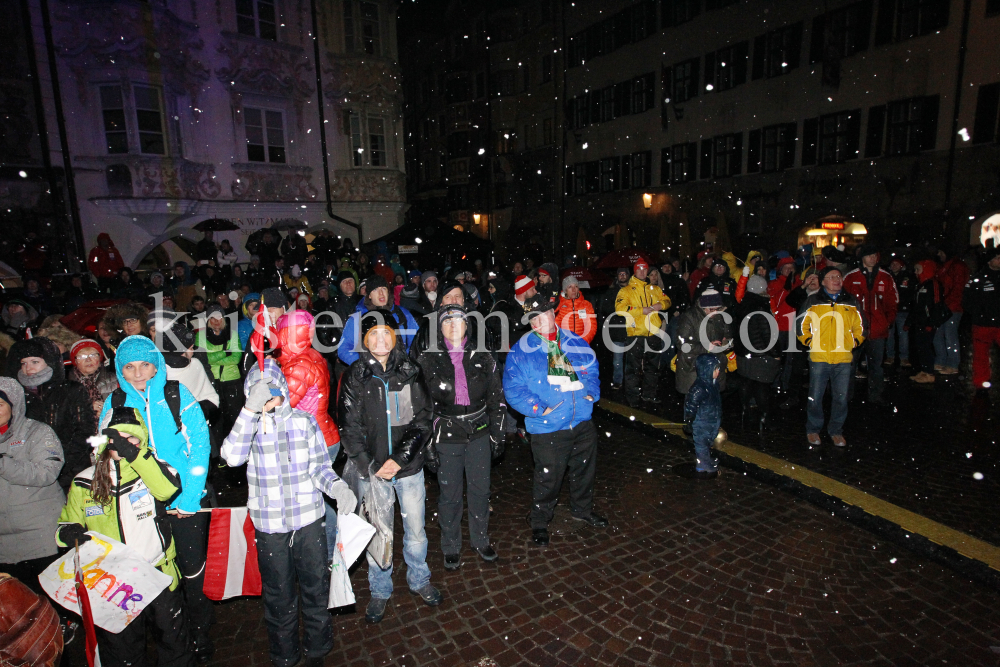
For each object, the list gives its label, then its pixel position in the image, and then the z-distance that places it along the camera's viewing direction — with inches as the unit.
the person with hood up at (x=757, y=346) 248.4
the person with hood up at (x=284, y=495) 119.9
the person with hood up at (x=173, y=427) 120.6
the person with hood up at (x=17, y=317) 242.3
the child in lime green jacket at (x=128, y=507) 113.1
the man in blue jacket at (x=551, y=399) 173.8
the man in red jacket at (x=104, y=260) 494.6
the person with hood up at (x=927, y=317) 344.2
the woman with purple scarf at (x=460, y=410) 159.5
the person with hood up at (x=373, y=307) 199.0
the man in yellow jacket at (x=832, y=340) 234.8
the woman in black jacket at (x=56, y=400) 141.9
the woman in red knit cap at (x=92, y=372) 152.6
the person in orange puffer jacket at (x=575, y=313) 269.7
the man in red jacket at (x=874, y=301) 304.0
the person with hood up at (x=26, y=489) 127.3
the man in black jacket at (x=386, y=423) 141.3
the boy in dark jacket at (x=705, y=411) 222.0
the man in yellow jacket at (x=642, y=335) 317.7
